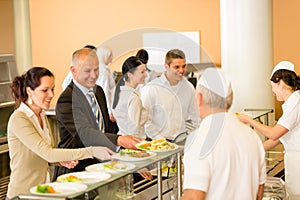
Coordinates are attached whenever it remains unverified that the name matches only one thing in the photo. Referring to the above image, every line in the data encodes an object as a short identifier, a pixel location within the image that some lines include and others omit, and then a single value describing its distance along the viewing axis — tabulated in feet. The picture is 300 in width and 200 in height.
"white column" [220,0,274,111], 14.75
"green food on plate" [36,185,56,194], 6.68
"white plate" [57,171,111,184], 7.14
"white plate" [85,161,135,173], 7.60
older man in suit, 9.23
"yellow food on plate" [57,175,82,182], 7.14
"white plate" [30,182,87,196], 6.59
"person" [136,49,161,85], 13.17
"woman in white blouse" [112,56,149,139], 10.47
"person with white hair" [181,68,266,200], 6.84
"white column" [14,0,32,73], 19.79
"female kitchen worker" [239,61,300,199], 10.95
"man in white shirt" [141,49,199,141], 11.01
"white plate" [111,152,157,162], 8.07
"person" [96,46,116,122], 11.37
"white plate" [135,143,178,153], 8.63
